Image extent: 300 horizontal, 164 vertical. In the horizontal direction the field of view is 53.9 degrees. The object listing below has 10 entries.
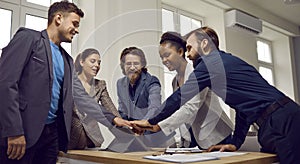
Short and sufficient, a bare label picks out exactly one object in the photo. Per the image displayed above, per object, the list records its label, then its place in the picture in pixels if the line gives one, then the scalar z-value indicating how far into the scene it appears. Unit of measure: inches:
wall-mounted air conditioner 159.9
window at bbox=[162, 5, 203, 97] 132.8
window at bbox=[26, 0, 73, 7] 103.1
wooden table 40.7
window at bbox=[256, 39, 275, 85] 212.7
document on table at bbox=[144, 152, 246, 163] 38.6
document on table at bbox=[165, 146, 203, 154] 54.1
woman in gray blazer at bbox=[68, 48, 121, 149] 65.7
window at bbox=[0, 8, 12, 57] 92.0
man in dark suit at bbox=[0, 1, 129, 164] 47.4
